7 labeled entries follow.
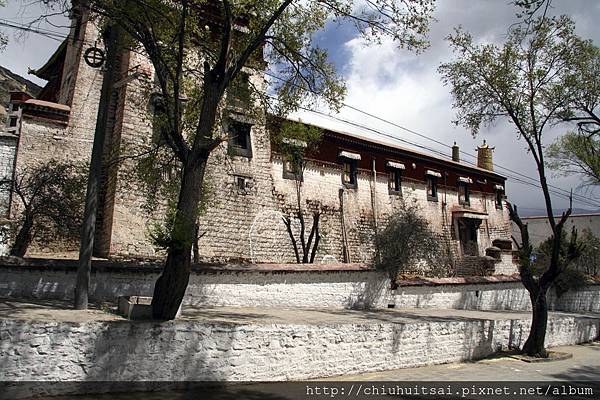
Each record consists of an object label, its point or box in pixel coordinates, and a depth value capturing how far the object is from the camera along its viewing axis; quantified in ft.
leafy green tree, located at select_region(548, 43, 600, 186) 55.62
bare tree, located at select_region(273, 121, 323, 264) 41.10
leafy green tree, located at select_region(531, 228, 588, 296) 79.92
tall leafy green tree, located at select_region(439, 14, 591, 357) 44.37
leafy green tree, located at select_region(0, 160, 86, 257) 39.01
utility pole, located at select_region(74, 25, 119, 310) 29.53
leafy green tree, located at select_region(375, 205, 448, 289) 52.54
